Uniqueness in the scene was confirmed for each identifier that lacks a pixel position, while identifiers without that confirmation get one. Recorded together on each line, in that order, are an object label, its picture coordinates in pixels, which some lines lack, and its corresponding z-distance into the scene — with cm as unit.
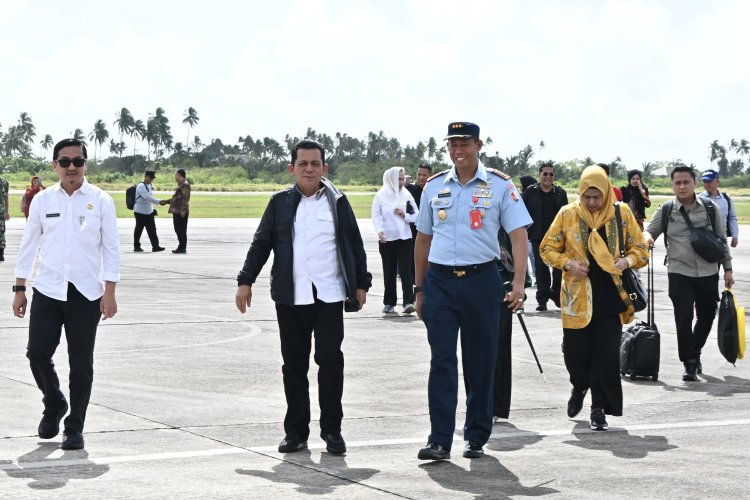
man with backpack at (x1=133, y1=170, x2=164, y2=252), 2959
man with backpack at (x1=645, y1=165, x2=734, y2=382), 1092
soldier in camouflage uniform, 2522
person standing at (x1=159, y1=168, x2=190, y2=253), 2906
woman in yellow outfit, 859
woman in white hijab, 1580
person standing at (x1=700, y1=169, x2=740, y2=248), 1427
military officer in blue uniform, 757
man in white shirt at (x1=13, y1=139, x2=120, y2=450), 774
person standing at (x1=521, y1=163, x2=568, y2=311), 1631
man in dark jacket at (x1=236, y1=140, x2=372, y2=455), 763
